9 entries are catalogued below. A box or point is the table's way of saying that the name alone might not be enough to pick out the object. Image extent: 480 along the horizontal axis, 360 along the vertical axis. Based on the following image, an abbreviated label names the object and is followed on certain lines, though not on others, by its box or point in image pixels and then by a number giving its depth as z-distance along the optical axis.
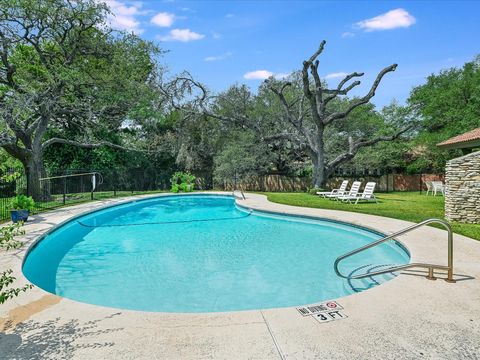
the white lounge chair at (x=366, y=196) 13.14
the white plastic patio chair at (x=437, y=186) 16.48
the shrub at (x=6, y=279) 2.45
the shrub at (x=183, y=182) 19.70
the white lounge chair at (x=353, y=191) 13.69
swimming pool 4.81
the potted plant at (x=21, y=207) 8.75
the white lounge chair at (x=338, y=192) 15.14
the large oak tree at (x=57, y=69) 12.95
